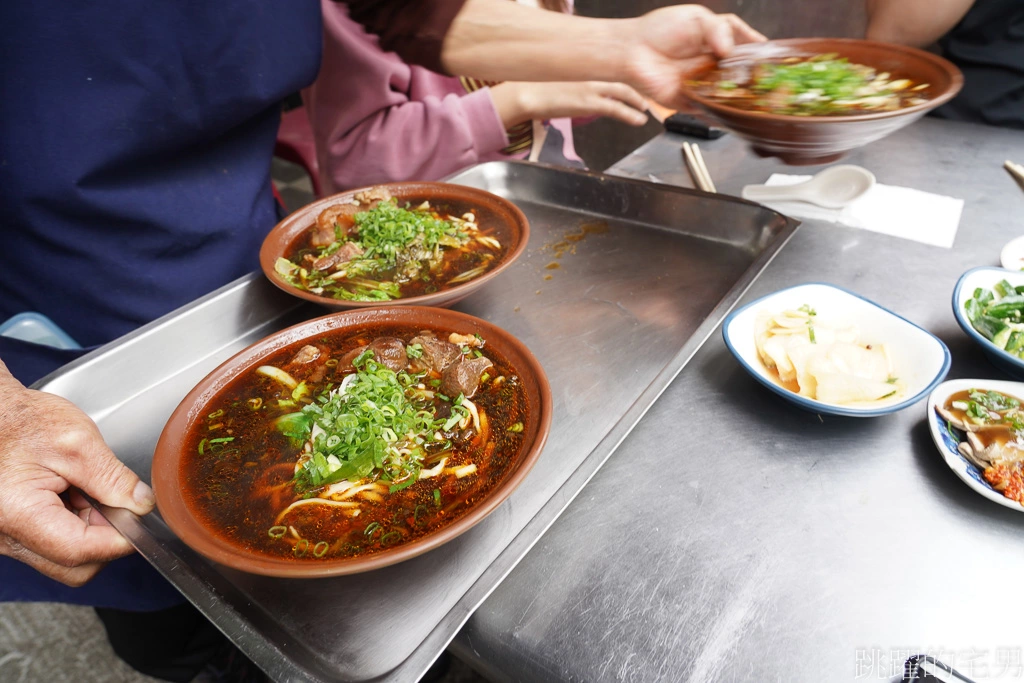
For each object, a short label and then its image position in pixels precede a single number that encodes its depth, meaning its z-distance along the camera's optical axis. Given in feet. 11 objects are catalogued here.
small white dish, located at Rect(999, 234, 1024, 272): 2.23
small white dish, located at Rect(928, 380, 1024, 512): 1.60
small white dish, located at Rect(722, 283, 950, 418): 1.78
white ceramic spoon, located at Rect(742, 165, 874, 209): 2.69
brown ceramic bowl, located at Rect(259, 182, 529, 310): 2.09
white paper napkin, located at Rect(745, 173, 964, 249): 2.55
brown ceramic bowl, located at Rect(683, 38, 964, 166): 1.91
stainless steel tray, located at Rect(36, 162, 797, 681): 1.51
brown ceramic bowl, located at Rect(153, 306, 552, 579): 1.44
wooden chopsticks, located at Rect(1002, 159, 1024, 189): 2.67
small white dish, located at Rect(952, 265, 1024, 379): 1.87
